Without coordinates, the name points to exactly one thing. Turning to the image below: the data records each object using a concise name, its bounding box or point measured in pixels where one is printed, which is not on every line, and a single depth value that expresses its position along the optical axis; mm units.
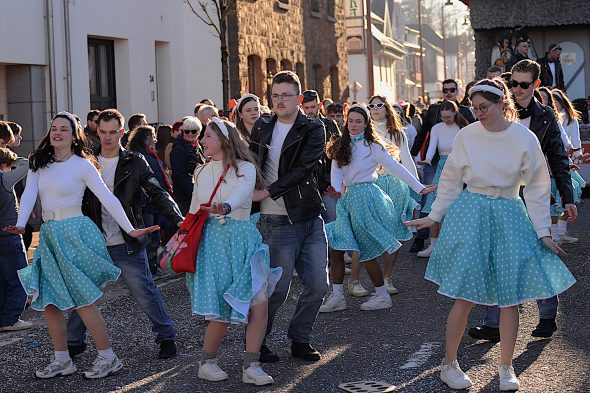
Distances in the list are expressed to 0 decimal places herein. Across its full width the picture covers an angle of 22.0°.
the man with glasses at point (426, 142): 17026
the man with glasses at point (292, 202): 9583
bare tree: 26101
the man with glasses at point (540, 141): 10257
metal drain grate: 8647
